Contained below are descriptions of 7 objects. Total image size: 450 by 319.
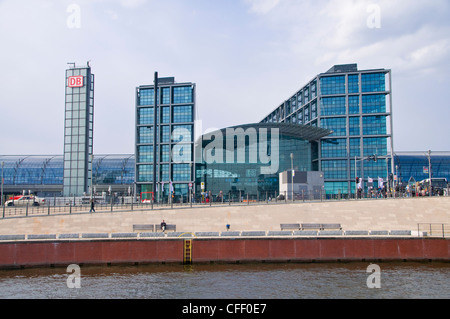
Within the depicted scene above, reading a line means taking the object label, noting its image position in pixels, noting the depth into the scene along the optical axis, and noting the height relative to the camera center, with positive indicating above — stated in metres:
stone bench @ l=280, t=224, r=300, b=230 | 35.38 -4.02
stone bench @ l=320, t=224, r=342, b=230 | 35.81 -4.07
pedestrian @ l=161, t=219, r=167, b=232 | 34.08 -3.76
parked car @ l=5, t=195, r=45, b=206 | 46.92 -2.44
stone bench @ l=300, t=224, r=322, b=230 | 34.99 -3.98
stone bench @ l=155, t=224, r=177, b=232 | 34.94 -4.01
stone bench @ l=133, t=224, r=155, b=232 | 34.50 -3.96
